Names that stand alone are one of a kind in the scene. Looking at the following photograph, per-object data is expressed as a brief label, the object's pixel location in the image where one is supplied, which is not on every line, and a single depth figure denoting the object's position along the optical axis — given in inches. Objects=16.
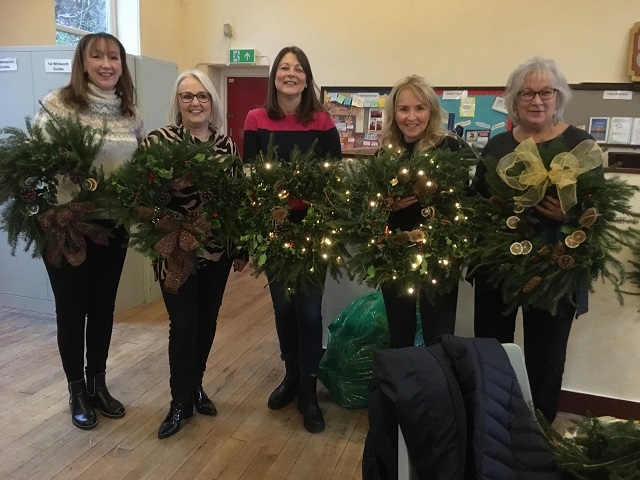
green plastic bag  98.1
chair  42.8
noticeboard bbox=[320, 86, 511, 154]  197.8
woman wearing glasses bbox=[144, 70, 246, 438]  82.0
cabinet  138.9
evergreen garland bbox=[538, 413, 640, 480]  37.8
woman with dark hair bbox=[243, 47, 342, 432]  85.3
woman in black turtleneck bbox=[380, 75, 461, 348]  77.6
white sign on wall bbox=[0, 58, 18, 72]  140.2
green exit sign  222.4
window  189.6
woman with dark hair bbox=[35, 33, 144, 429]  84.0
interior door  237.9
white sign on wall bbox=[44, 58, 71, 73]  135.9
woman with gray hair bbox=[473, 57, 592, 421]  73.1
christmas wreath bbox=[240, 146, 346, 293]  77.6
